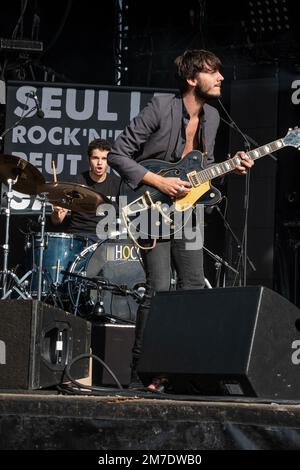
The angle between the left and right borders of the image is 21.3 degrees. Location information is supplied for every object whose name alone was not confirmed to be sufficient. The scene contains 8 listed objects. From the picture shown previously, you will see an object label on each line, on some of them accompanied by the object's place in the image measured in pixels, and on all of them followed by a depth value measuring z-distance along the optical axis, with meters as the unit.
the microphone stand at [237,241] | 7.14
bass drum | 6.16
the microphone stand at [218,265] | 6.72
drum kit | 6.19
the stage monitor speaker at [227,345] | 2.94
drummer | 7.07
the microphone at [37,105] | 6.93
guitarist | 4.20
